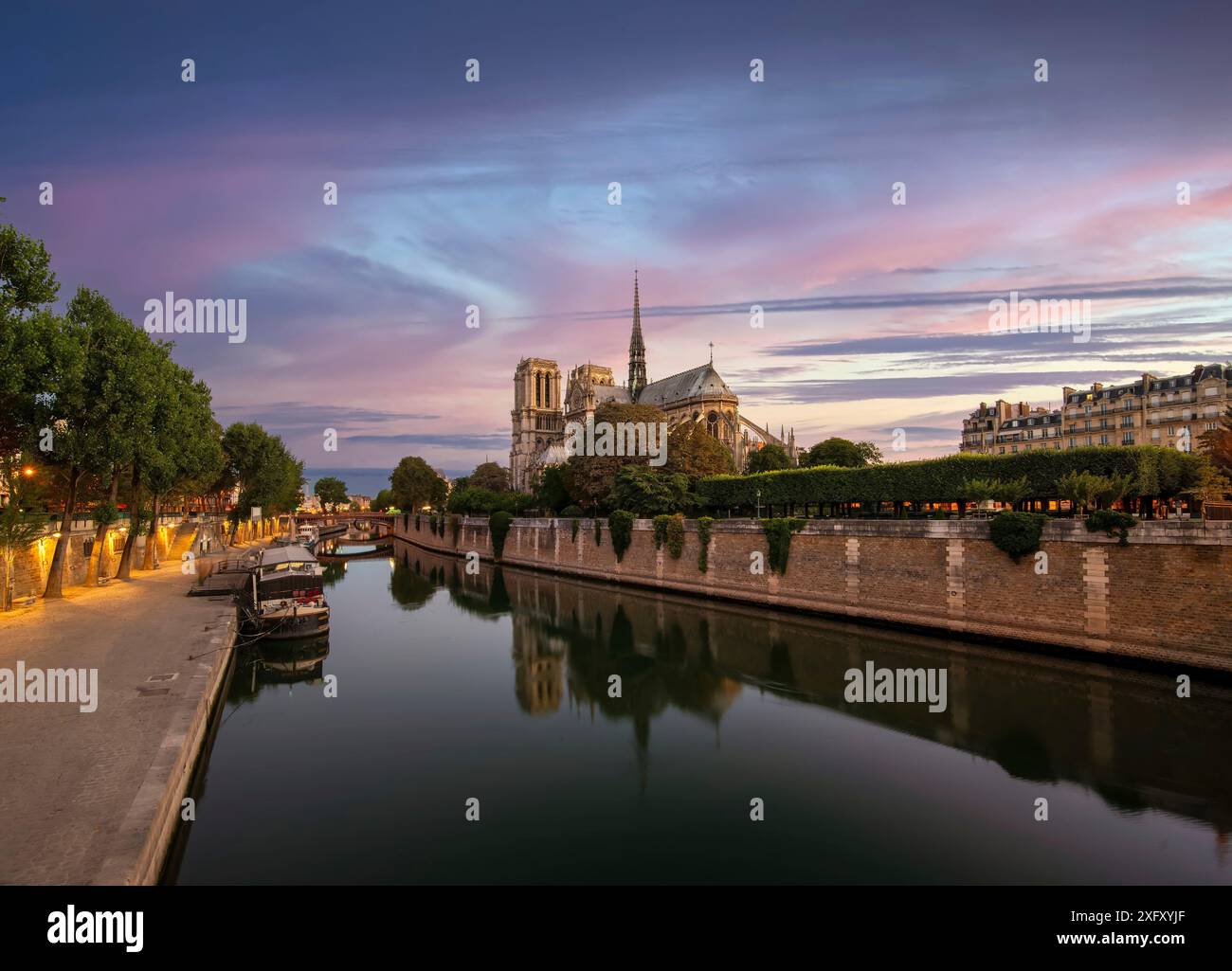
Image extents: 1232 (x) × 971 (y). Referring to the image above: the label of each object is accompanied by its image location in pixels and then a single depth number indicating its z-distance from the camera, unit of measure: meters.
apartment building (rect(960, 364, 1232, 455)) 63.69
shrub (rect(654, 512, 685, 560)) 38.81
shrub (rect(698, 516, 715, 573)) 36.44
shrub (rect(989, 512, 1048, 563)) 21.84
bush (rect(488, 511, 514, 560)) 61.62
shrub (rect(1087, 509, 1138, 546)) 19.58
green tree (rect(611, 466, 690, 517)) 41.62
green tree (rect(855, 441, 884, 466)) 74.12
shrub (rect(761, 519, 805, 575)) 31.14
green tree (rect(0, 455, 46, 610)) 23.02
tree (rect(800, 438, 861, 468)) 64.81
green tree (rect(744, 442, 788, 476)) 69.06
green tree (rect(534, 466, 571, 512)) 58.91
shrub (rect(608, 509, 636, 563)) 42.75
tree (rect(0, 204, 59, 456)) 19.66
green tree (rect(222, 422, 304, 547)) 57.53
